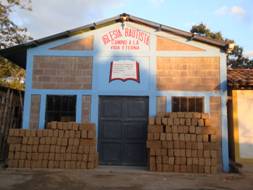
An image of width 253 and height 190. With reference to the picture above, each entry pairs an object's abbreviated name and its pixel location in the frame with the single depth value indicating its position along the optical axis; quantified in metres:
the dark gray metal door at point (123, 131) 7.14
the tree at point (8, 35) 12.51
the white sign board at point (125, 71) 7.28
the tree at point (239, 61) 21.33
